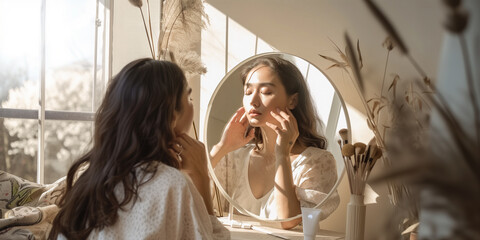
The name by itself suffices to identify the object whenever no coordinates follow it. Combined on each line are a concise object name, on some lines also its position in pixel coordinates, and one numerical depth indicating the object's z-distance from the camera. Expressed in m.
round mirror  2.11
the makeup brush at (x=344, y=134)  2.07
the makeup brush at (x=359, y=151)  1.90
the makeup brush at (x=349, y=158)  1.92
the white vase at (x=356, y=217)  1.90
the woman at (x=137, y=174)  1.28
